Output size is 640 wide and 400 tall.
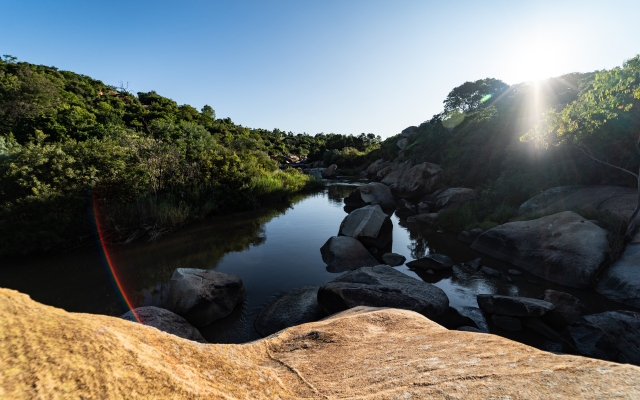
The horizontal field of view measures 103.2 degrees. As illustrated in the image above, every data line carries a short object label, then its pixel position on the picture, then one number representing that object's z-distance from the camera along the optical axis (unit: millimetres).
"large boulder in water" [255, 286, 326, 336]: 5883
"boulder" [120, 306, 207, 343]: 5094
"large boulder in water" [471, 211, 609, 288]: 7633
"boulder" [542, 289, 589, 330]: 5824
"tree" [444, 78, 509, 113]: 54469
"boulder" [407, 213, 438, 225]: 15289
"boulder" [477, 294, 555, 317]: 5820
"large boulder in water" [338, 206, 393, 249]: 11414
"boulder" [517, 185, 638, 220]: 9336
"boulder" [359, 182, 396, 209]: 21062
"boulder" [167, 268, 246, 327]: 6113
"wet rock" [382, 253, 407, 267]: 9966
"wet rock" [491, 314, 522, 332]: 5938
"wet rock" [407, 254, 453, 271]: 9258
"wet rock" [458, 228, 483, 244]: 11742
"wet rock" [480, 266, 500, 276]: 8661
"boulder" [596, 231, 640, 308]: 6645
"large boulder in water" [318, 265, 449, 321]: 5613
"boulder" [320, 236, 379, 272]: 9289
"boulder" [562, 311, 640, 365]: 4641
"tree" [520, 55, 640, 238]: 7695
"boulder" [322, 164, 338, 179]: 48969
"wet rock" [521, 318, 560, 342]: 5574
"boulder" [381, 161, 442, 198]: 22430
